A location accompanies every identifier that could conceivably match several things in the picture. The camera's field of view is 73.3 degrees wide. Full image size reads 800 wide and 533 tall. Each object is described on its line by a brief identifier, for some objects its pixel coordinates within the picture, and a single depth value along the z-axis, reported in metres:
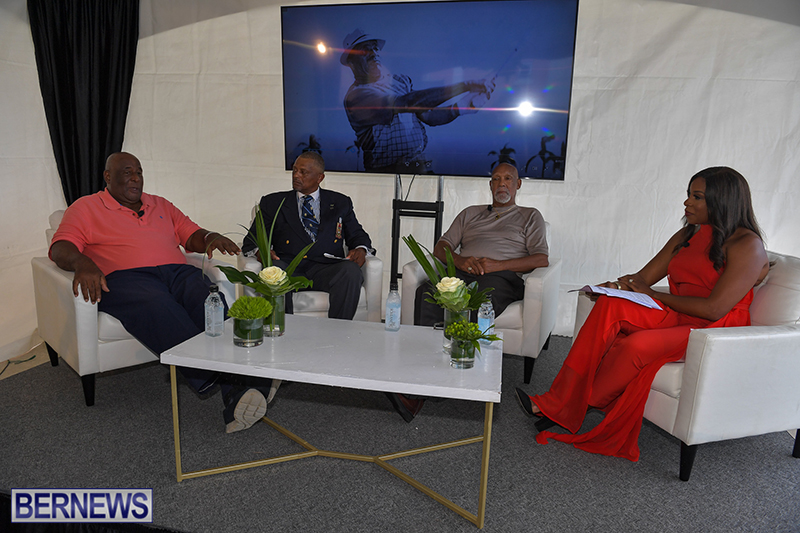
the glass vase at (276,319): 2.10
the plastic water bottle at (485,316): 2.12
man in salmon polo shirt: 2.24
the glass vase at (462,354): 1.82
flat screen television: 3.56
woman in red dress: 2.16
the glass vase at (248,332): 1.97
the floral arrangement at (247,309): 1.94
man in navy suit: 3.19
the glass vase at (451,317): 1.93
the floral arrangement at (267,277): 2.04
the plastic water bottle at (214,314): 2.08
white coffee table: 1.70
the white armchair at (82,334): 2.42
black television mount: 3.78
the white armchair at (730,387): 1.94
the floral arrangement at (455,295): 1.90
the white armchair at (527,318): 2.80
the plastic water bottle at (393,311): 2.20
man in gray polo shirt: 2.99
